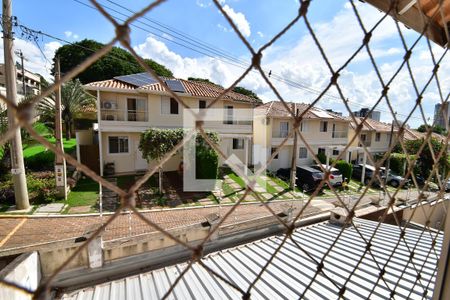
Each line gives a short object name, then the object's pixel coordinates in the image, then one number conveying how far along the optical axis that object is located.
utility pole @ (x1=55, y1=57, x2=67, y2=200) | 8.34
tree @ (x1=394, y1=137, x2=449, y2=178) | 16.20
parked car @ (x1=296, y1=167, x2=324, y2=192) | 12.85
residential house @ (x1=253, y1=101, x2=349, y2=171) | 16.11
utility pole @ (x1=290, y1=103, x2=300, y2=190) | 12.41
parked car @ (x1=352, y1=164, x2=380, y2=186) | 15.80
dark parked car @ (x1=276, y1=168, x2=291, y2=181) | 14.48
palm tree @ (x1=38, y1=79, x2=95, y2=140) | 18.39
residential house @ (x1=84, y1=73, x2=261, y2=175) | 11.86
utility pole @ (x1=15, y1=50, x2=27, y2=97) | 18.61
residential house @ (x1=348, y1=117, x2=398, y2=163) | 20.19
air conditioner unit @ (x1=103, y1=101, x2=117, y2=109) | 11.95
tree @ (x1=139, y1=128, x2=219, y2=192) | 10.08
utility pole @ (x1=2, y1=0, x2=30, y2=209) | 6.72
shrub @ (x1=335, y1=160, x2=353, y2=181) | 15.11
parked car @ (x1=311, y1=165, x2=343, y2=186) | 13.38
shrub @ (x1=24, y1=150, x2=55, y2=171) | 11.42
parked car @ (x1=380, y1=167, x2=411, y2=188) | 15.28
